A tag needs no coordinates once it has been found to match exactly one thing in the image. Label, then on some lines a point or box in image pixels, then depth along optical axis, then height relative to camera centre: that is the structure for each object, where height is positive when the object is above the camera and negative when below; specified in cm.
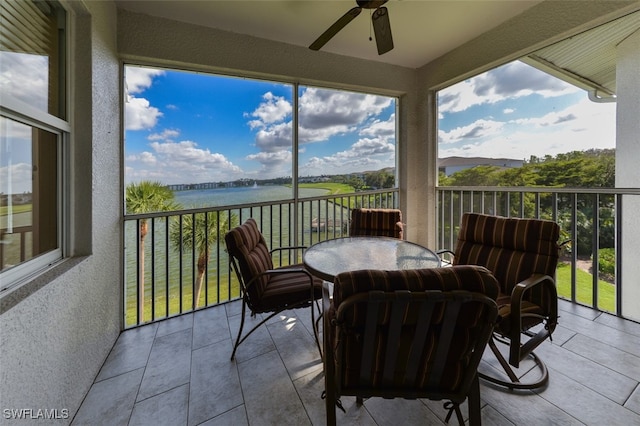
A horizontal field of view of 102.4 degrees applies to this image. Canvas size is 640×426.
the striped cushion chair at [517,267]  139 -38
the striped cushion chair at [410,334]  83 -43
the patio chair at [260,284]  167 -52
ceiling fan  178 +136
